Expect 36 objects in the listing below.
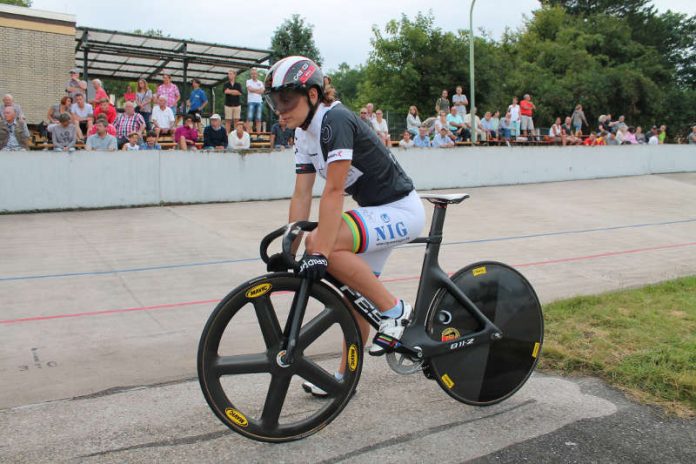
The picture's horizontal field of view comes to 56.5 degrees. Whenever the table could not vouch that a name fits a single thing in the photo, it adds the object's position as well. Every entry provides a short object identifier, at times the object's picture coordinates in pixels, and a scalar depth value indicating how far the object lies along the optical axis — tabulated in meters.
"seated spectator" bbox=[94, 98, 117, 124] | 12.94
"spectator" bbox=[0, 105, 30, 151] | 11.19
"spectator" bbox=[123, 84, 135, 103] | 16.00
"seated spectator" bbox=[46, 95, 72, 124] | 12.07
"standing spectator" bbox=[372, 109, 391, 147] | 15.92
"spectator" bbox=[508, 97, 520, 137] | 19.66
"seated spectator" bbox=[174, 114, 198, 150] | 13.24
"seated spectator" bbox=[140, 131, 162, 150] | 12.59
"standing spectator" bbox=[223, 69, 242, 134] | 15.30
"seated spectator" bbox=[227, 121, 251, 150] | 13.48
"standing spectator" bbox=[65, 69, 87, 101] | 13.34
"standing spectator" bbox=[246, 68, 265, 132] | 15.25
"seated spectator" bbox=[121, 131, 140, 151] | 12.36
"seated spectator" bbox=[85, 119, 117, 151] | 11.83
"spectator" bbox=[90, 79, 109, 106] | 13.03
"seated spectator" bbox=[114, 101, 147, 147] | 12.74
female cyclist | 2.84
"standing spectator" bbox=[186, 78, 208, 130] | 15.03
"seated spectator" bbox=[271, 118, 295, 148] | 14.33
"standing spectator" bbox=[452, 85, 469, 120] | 19.36
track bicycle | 2.83
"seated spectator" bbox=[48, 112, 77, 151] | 11.55
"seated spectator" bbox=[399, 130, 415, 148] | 16.05
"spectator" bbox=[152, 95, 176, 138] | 13.77
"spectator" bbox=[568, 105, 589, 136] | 22.94
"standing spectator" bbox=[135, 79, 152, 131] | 14.17
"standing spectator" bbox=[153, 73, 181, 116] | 14.55
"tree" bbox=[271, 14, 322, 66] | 36.09
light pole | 17.91
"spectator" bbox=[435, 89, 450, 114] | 18.31
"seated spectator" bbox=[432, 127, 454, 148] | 16.41
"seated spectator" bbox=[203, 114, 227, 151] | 13.38
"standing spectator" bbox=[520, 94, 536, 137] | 20.53
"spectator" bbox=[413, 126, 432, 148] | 16.39
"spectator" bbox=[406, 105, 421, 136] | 17.44
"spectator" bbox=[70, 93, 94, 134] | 12.70
